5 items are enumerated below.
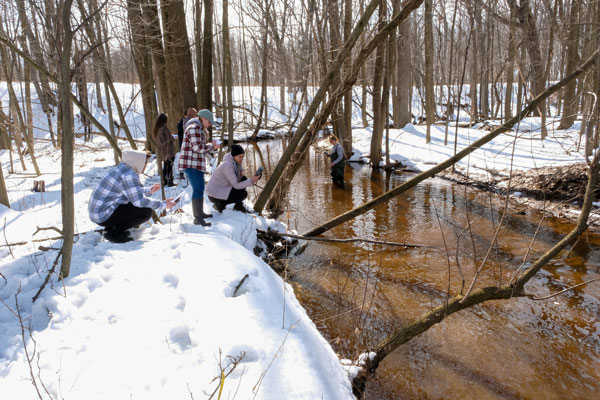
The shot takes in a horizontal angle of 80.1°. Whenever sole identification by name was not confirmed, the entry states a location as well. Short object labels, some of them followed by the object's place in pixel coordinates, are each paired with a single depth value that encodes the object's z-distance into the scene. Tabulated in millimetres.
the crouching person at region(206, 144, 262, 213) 5340
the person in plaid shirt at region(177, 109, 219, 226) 5070
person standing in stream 9451
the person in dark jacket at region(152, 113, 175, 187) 7328
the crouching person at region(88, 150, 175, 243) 3969
